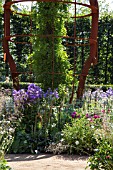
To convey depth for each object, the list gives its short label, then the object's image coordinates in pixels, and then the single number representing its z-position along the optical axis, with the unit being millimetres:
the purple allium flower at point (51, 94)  5559
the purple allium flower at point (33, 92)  5359
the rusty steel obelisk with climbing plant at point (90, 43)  6496
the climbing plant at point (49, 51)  6570
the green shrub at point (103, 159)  3275
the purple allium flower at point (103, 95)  6167
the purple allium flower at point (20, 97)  5227
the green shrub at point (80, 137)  4695
